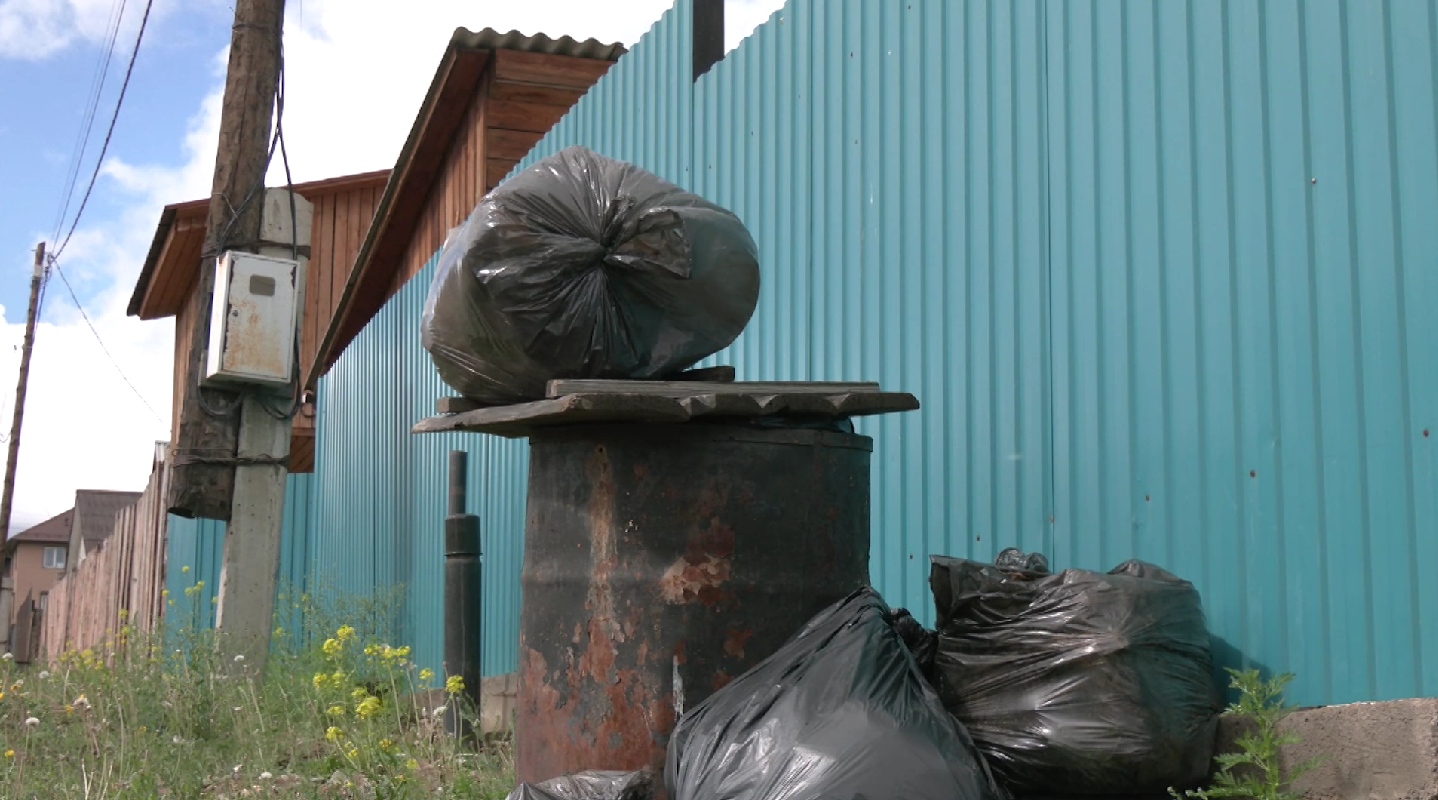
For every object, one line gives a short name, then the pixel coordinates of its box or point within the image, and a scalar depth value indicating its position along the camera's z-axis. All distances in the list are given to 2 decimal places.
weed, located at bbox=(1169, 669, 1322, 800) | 2.57
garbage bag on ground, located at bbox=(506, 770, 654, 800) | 2.84
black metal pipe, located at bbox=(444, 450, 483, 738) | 5.71
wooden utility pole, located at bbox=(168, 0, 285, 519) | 6.35
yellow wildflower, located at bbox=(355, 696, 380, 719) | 3.78
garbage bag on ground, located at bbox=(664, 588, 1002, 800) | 2.43
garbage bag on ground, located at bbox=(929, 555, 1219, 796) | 2.67
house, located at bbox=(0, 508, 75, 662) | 56.38
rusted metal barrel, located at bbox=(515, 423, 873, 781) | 3.05
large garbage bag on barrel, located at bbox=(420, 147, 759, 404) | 3.22
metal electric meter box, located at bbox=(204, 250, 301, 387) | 6.24
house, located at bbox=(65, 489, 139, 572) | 48.03
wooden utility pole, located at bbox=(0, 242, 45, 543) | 25.52
